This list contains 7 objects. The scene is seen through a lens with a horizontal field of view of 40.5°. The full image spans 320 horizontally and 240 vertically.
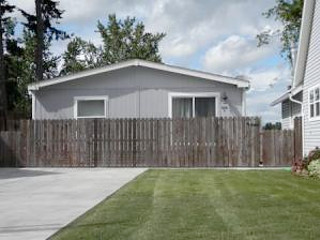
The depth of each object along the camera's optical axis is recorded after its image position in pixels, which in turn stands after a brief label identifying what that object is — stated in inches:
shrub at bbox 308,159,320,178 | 464.1
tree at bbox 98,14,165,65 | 1553.9
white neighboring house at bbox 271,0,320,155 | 561.5
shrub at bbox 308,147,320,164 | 493.6
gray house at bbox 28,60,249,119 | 649.7
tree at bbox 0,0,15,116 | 865.1
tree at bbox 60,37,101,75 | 1559.2
